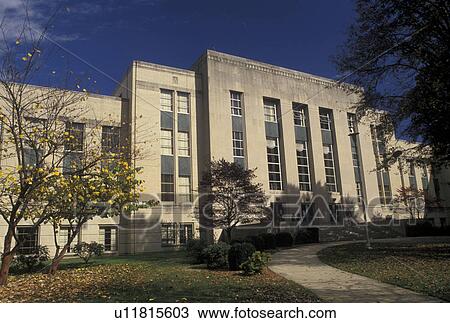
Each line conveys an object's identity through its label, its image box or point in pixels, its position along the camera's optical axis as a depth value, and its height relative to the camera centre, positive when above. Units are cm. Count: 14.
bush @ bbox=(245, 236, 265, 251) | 1752 -73
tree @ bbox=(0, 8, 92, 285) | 861 +247
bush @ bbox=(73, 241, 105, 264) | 1566 -66
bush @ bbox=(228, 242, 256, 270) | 1156 -85
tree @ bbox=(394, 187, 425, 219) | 3241 +176
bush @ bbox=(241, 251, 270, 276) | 1035 -109
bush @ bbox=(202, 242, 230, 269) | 1241 -96
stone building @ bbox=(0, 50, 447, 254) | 2395 +640
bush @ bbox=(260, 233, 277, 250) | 1852 -77
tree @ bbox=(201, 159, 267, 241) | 1998 +173
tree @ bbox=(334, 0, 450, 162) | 1113 +559
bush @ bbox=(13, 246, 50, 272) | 1366 -92
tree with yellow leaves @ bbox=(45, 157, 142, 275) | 913 +114
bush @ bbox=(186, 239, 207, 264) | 1412 -81
